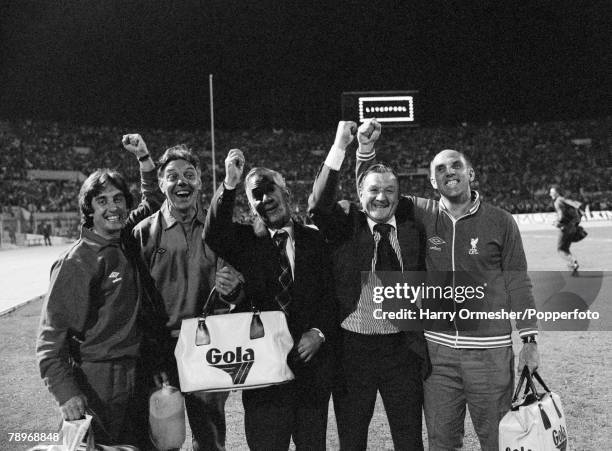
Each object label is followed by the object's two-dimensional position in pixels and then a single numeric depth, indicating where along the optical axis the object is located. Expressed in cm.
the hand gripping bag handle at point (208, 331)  254
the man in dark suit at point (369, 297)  267
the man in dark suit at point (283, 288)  260
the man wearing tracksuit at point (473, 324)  276
